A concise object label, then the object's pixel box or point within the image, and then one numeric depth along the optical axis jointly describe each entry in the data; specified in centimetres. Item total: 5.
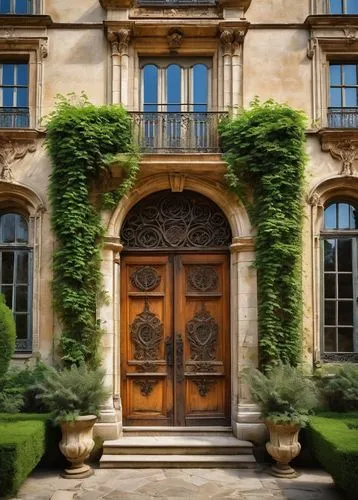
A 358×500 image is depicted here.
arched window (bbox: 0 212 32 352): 951
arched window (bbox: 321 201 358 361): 948
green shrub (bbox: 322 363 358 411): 861
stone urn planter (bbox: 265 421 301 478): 783
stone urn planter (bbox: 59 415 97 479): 781
